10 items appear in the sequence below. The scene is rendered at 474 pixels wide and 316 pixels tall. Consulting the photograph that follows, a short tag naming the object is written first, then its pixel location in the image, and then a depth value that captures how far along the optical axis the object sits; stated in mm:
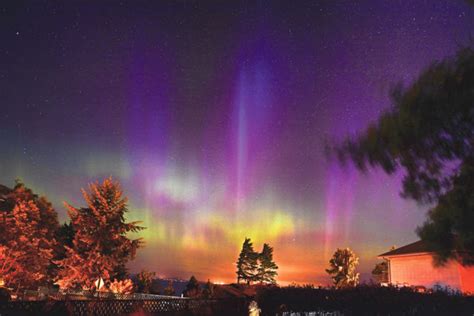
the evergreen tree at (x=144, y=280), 36612
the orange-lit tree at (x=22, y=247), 29391
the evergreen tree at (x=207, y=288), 33384
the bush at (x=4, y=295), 12523
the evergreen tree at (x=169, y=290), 35606
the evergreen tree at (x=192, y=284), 42291
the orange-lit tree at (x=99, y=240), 27109
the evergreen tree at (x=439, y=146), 7840
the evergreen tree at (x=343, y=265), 49912
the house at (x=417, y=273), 26266
